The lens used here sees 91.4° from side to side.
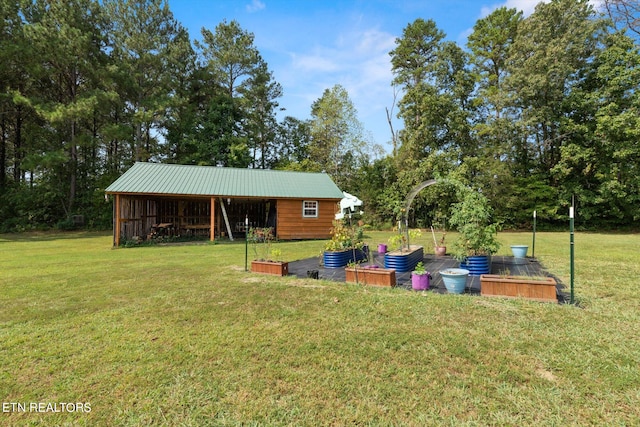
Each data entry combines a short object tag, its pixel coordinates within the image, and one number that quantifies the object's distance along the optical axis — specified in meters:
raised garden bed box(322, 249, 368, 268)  7.45
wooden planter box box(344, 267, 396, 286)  5.43
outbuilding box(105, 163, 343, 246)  12.76
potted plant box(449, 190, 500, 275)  6.30
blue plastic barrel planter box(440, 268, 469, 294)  4.93
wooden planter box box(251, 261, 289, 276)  6.36
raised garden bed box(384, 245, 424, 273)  6.70
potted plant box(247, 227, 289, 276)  6.37
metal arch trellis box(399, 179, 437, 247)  7.44
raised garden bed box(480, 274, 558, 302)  4.45
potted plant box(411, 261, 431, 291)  5.18
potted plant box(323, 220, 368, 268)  7.47
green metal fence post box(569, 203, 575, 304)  4.20
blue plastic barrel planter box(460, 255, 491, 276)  6.29
